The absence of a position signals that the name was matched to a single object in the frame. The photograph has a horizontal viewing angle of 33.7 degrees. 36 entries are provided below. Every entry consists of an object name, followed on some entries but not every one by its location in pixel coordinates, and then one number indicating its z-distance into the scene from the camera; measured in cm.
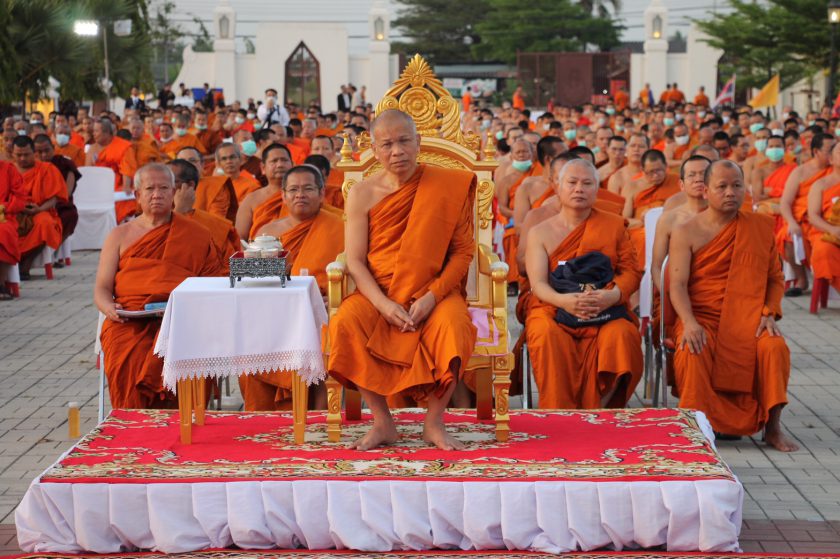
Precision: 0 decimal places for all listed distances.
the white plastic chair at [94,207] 1501
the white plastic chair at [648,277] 794
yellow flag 2706
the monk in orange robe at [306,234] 701
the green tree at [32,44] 2289
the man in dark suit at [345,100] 3247
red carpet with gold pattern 511
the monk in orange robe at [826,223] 1033
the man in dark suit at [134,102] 2918
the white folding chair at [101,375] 666
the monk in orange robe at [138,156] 1602
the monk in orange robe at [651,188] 1048
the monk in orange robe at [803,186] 1114
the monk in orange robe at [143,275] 665
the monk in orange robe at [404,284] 550
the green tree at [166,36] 4749
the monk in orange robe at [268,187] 862
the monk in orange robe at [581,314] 665
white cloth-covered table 547
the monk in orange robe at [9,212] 1141
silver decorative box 566
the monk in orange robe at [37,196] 1269
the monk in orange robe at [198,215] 723
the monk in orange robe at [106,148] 1636
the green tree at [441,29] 5631
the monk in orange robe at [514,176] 1186
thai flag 3141
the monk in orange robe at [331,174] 917
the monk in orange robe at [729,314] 658
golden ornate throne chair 588
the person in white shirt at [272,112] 2489
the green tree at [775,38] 3072
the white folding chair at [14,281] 1187
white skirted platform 498
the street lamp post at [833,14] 2327
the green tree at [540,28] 5097
